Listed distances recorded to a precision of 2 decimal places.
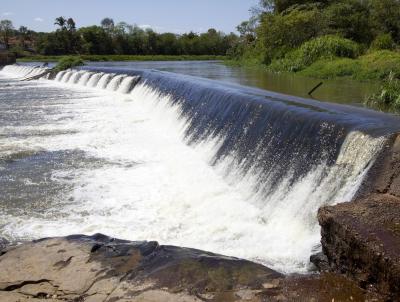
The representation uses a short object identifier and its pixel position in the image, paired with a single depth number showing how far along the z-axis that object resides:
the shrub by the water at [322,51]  27.14
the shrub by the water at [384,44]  27.20
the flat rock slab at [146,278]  4.15
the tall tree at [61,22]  81.81
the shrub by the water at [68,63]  36.75
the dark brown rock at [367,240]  3.84
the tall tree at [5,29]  89.88
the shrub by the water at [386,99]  12.80
